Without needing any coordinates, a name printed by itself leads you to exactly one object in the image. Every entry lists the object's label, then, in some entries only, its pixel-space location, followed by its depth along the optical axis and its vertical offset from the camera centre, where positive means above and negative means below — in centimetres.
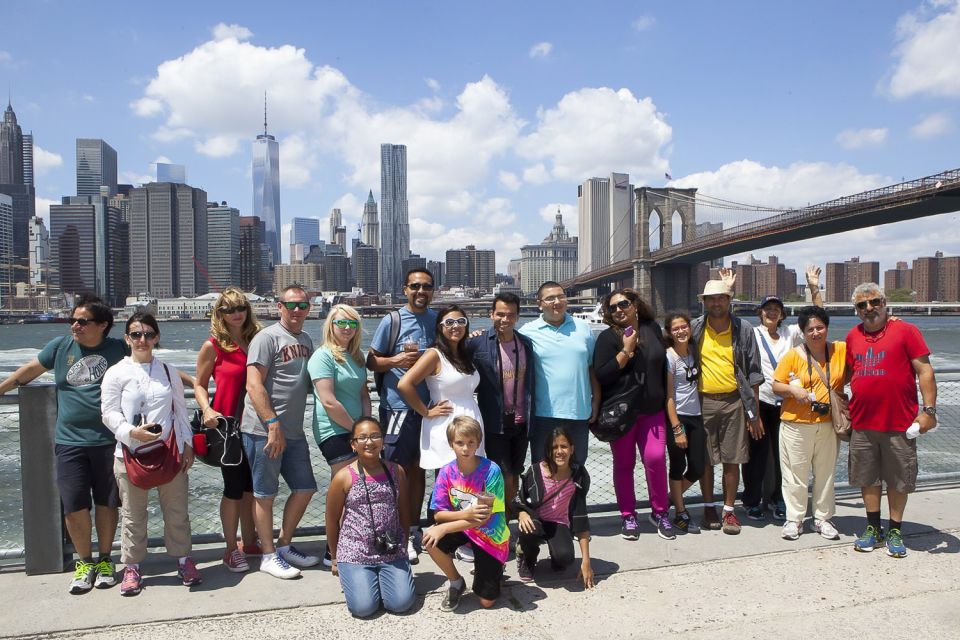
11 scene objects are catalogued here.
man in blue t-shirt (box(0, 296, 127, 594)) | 308 -59
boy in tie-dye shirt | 294 -94
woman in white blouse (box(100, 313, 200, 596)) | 302 -52
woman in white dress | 335 -40
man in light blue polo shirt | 362 -38
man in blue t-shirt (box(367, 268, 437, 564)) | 351 -30
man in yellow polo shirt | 387 -52
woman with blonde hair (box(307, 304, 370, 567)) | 327 -37
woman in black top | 373 -46
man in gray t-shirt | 322 -57
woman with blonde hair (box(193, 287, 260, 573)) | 332 -36
